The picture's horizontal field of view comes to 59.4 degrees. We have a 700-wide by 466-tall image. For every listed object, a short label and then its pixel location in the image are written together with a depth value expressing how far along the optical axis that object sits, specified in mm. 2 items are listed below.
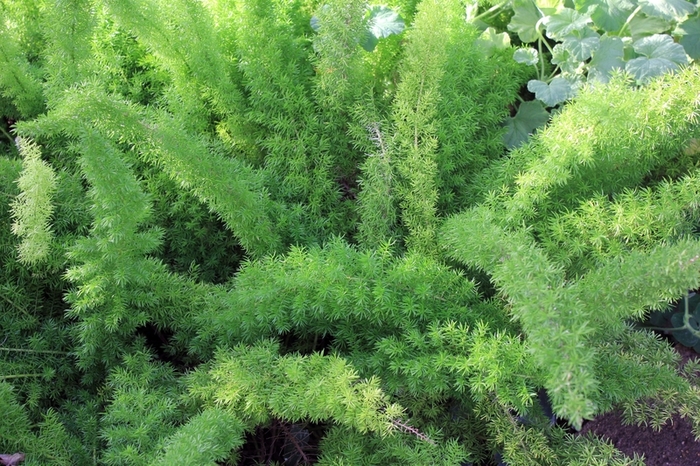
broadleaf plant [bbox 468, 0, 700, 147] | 1832
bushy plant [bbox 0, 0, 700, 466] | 1272
